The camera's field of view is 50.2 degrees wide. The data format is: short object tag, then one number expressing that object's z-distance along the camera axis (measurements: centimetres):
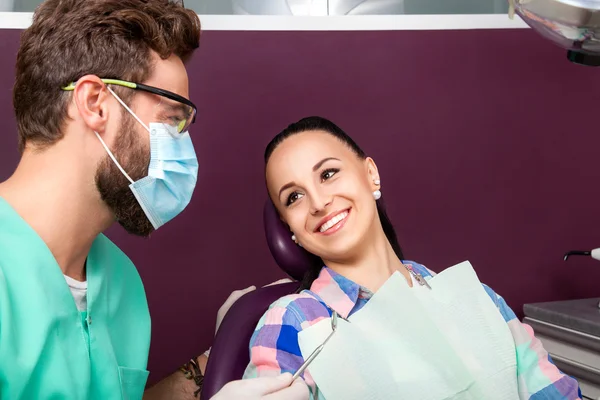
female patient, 132
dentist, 115
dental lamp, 122
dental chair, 132
